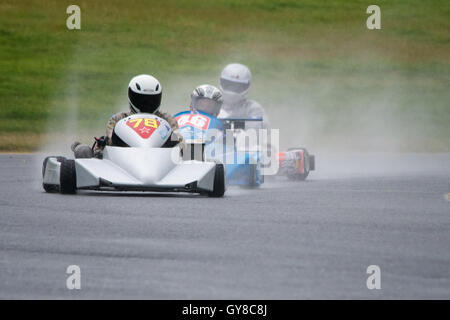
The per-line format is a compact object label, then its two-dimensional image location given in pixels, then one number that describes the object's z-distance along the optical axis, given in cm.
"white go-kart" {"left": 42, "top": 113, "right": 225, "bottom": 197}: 1093
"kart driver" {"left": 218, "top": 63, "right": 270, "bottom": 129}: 1540
